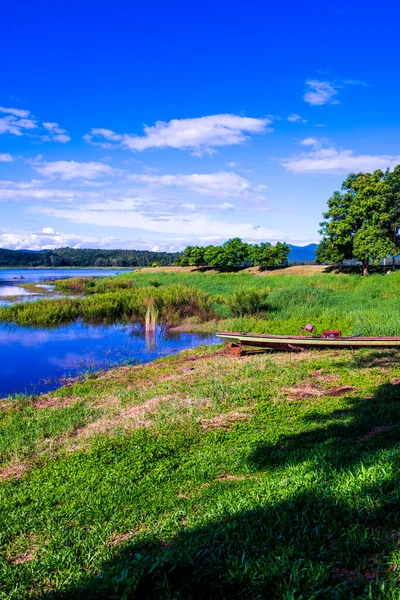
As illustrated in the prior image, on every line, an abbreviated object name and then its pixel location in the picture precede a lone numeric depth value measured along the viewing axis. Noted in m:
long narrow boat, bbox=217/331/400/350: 12.28
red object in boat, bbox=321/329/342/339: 12.89
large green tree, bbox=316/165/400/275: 46.25
